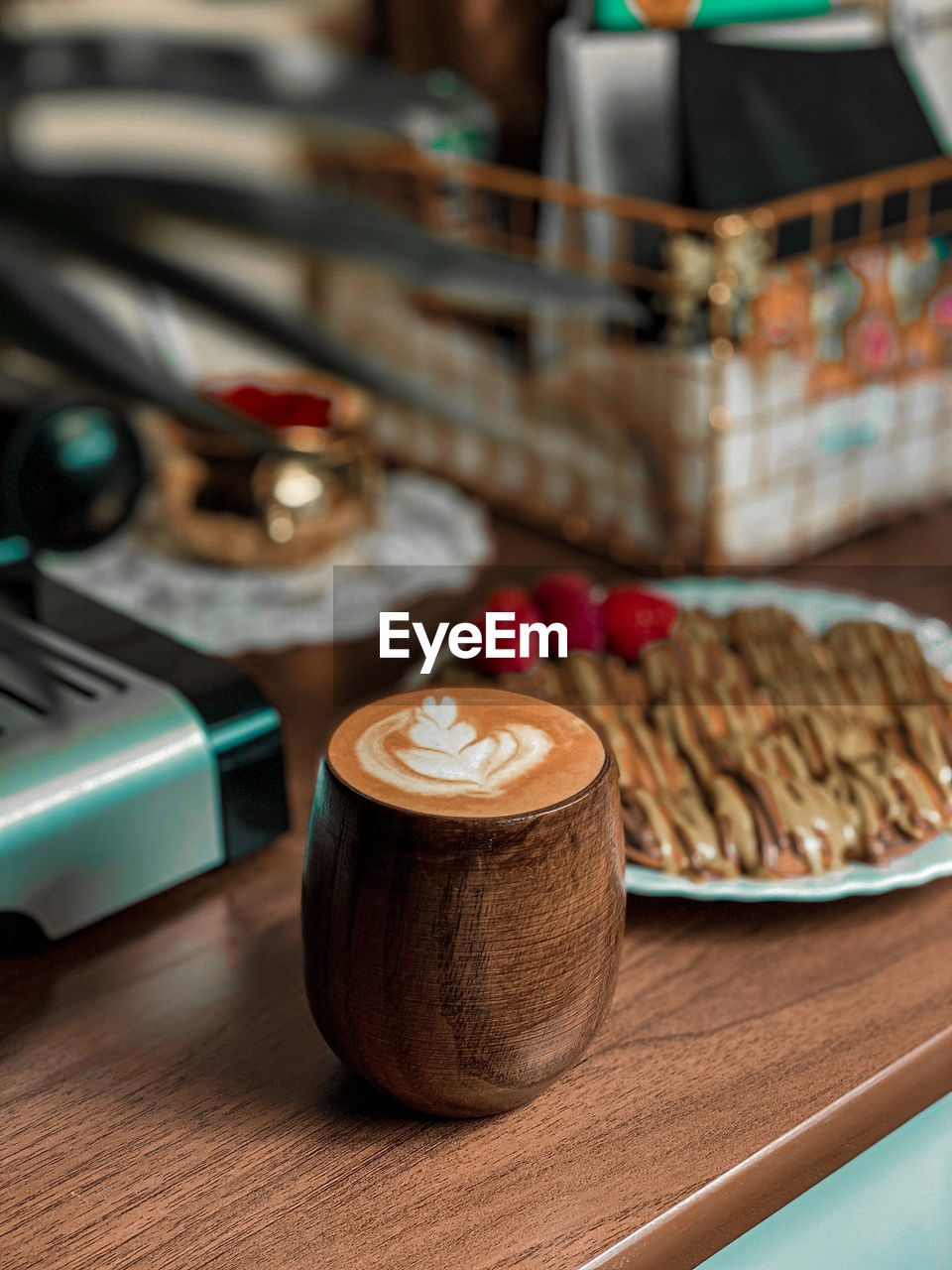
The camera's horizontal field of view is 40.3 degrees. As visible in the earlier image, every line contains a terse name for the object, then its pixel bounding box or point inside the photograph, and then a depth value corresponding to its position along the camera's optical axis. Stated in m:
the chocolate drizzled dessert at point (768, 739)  0.50
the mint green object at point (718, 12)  0.94
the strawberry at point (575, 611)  0.66
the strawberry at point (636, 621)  0.65
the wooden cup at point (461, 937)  0.35
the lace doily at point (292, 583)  0.79
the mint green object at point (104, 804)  0.47
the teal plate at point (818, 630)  0.49
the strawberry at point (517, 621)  0.64
